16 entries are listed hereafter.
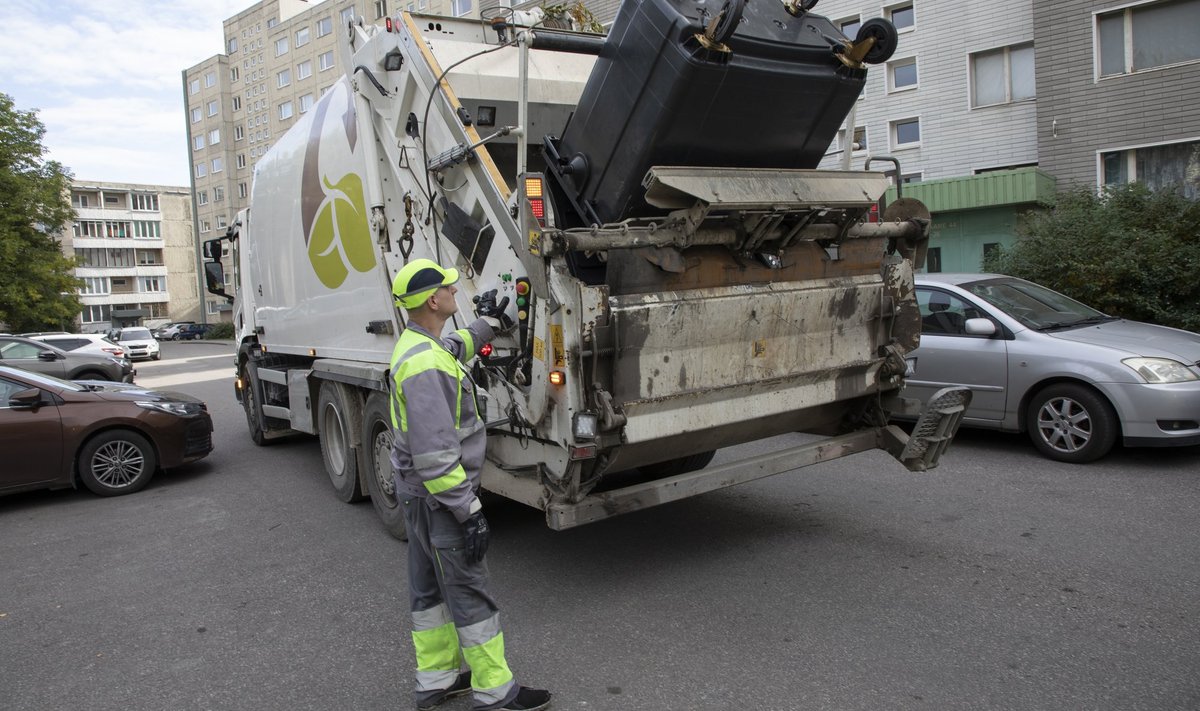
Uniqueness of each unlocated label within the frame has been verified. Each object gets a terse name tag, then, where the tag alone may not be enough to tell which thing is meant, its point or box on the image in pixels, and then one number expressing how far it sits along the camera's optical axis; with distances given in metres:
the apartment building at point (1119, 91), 16.09
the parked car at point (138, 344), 33.47
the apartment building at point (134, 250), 77.75
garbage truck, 3.92
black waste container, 3.87
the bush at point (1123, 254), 10.05
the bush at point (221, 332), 52.24
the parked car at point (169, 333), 59.72
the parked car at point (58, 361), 15.76
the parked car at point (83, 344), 19.22
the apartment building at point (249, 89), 57.06
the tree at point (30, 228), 32.09
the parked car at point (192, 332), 59.62
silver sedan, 6.26
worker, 3.16
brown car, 7.19
